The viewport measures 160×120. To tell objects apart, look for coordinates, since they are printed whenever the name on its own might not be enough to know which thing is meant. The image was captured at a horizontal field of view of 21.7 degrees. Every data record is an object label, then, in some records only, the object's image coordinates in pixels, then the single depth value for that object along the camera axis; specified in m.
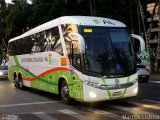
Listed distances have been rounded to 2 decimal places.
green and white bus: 14.03
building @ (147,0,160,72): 44.66
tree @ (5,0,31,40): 56.28
